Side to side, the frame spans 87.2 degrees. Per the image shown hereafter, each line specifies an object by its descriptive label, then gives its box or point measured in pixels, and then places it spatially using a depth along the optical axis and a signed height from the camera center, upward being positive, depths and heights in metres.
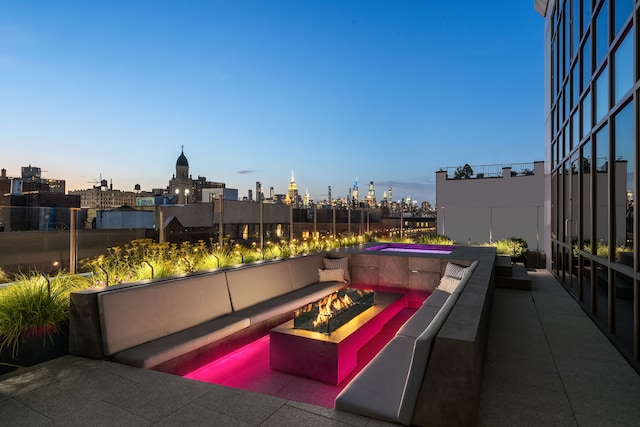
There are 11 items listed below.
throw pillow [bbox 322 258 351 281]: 6.61 -0.94
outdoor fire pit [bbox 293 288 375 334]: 3.87 -1.22
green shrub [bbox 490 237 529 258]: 9.66 -0.91
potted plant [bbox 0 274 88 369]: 2.81 -0.93
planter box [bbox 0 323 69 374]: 2.80 -1.19
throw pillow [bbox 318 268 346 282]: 6.43 -1.13
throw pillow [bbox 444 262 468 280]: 5.22 -0.87
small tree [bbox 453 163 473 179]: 17.94 +2.41
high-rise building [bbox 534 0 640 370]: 3.21 +0.67
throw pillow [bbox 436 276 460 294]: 5.11 -1.04
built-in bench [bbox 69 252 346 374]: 3.04 -1.12
